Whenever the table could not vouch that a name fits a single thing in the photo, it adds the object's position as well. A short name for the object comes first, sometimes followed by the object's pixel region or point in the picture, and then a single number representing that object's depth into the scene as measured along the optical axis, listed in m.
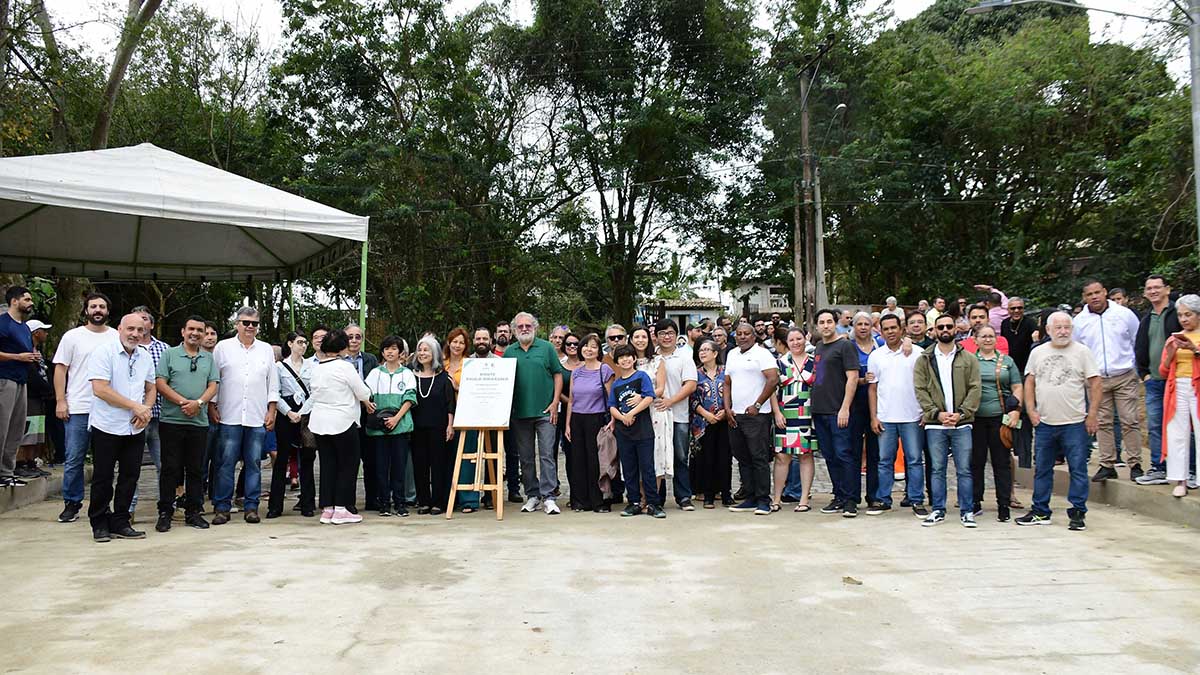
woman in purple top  8.34
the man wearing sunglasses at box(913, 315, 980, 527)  7.43
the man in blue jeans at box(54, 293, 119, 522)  7.00
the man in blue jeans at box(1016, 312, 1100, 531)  7.12
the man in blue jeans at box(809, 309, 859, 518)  7.88
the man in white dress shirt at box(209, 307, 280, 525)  7.62
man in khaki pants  8.23
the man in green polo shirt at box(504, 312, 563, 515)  8.37
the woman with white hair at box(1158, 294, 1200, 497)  6.99
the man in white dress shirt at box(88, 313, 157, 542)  6.69
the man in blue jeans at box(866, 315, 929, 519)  7.82
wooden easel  8.08
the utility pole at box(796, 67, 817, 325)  22.64
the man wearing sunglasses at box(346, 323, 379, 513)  8.45
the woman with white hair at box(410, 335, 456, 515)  8.35
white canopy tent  8.85
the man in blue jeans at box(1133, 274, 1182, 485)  7.57
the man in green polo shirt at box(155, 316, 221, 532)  7.19
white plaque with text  8.09
